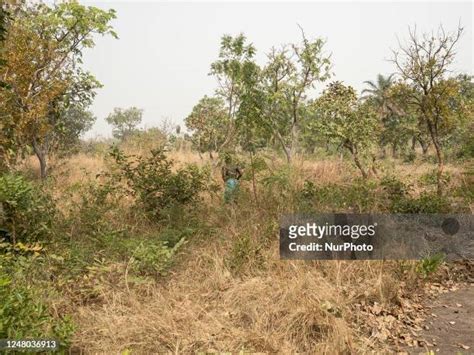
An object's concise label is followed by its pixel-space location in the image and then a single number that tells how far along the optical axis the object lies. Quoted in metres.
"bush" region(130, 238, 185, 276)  3.58
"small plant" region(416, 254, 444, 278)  3.85
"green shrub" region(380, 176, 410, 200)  5.86
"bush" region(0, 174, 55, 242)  3.75
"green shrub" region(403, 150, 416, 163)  16.69
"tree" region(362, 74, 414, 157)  19.48
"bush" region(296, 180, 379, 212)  4.89
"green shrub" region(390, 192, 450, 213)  5.09
